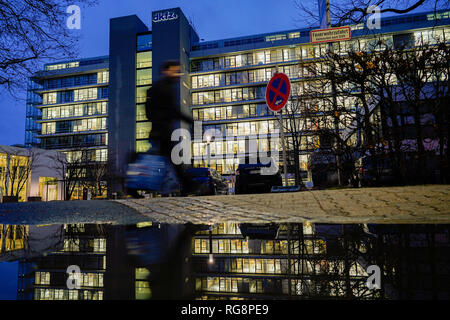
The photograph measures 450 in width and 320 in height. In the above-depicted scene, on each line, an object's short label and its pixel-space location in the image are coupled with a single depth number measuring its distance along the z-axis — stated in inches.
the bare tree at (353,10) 269.6
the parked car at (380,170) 436.1
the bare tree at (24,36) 272.2
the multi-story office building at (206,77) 1856.5
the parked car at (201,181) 427.4
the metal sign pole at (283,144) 363.4
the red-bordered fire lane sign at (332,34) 313.3
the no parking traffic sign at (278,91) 359.3
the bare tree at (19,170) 1095.7
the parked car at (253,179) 418.6
